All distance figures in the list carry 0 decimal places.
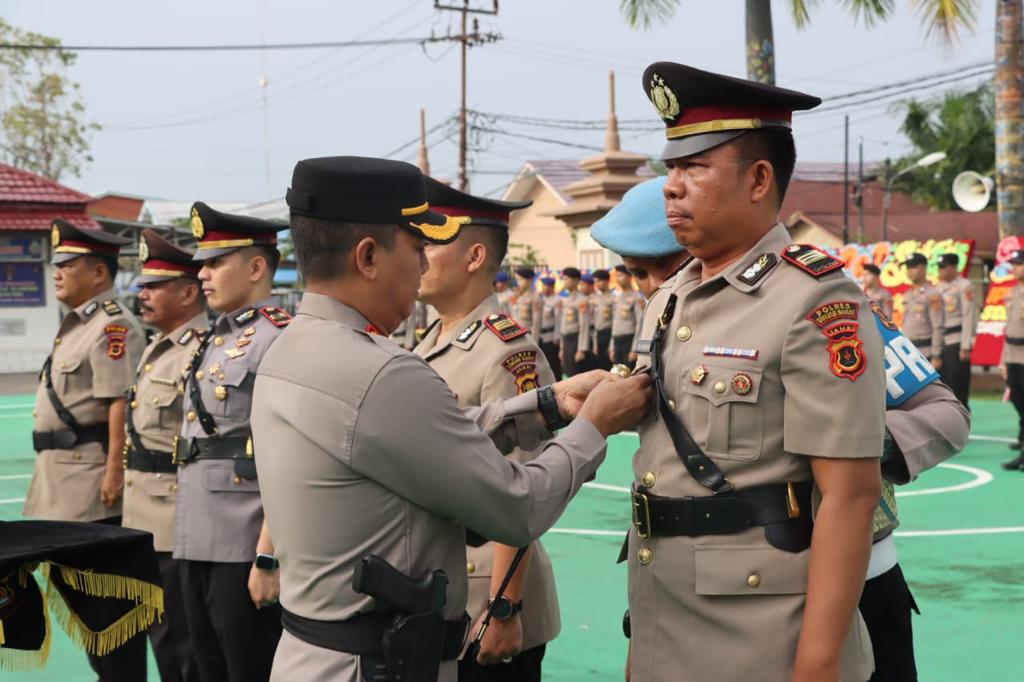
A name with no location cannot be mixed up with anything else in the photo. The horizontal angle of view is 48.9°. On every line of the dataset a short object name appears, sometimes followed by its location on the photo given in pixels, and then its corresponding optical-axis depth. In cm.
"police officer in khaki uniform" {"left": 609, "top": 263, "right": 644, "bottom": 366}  1939
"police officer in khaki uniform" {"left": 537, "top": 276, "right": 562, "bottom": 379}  2209
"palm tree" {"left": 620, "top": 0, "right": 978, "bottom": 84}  1266
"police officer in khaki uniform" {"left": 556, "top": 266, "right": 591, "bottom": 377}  2083
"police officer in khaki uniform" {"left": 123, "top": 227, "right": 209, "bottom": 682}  462
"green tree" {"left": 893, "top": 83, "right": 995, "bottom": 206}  3472
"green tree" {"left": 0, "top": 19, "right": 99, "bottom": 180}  3584
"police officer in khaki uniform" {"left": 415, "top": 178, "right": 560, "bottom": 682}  312
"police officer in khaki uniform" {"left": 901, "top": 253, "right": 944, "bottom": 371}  1336
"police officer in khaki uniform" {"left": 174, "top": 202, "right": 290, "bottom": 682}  401
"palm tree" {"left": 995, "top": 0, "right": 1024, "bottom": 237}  1468
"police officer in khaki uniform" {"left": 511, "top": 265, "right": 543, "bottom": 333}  2236
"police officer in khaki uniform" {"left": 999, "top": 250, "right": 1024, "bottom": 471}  1041
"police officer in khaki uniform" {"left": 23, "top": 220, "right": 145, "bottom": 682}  525
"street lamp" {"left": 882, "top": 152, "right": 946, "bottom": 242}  2920
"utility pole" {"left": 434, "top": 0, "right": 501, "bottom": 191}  3372
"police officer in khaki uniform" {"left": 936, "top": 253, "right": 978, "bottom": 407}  1307
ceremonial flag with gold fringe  281
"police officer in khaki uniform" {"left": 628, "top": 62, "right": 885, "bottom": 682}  211
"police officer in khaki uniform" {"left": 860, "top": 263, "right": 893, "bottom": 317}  1519
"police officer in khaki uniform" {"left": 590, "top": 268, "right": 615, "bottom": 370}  2072
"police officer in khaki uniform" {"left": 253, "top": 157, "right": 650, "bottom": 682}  212
